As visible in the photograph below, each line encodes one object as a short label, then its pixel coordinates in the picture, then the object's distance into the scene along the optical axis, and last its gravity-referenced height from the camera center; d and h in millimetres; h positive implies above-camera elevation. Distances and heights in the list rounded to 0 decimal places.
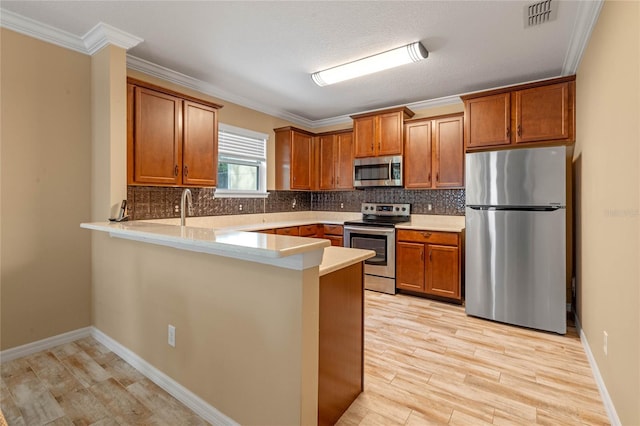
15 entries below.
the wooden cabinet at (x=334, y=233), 4734 -308
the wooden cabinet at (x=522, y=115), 3066 +1023
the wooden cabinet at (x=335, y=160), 4952 +866
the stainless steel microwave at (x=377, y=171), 4324 +605
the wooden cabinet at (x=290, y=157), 4773 +873
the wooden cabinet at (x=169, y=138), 2799 +747
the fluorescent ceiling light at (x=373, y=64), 2746 +1438
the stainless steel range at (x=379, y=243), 4109 -409
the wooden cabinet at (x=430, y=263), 3703 -616
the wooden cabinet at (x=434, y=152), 3951 +799
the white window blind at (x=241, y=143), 4098 +983
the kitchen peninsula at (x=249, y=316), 1370 -551
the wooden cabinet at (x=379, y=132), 4273 +1155
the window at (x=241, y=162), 4140 +726
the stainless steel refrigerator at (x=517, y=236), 2861 -227
